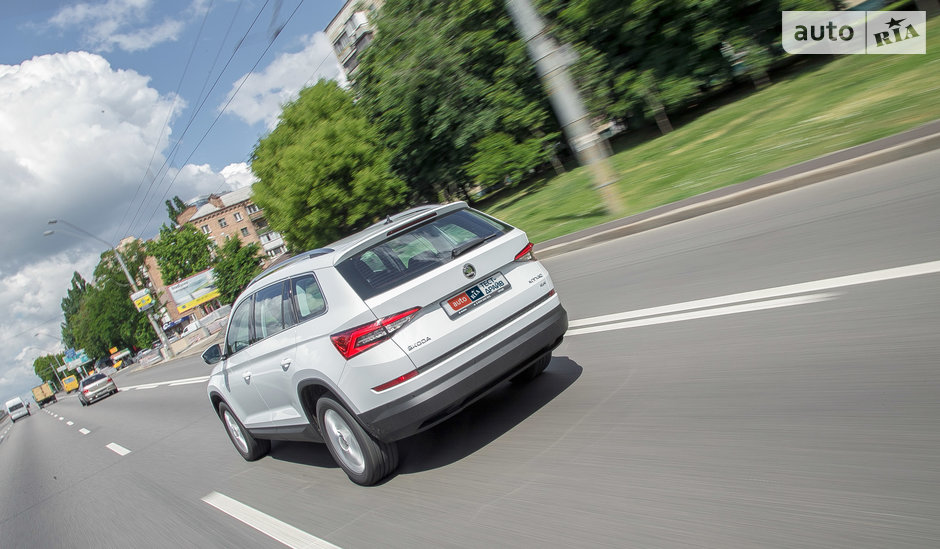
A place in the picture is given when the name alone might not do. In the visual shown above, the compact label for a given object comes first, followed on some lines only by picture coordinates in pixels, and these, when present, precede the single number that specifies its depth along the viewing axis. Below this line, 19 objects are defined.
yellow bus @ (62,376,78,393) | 78.12
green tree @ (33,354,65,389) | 172.18
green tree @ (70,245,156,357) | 102.81
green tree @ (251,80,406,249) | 29.16
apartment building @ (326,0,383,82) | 46.99
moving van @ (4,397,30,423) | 53.88
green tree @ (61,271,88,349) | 147.88
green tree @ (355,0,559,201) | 25.03
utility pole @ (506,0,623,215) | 11.31
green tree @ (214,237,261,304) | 59.57
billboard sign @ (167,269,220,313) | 65.94
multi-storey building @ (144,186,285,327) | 105.81
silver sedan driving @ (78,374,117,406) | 31.22
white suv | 4.09
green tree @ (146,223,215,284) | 84.75
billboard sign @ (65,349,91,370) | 114.16
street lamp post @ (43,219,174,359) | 43.14
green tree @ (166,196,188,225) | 111.12
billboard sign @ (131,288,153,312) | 55.12
